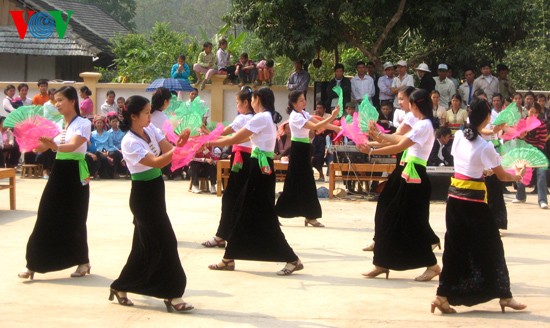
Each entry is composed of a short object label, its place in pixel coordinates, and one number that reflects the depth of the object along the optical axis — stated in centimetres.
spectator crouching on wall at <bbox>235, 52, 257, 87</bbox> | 2052
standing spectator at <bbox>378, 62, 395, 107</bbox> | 1836
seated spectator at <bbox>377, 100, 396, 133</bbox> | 1625
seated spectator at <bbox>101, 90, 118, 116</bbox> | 2042
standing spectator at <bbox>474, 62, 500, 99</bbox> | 1811
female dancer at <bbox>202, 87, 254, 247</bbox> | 962
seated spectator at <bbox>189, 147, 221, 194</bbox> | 1622
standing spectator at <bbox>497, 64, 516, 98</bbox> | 1830
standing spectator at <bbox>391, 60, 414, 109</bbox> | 1809
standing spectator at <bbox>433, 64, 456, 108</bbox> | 1834
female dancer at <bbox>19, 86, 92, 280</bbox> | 856
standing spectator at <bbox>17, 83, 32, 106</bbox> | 2058
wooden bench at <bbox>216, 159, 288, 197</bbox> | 1527
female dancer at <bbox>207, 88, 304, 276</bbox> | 901
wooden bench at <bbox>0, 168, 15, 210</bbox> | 1322
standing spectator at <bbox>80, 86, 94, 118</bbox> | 1926
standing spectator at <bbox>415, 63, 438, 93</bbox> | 1805
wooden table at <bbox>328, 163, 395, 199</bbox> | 1547
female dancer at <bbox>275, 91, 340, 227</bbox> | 1177
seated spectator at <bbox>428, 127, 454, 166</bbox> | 1595
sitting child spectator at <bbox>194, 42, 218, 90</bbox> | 2159
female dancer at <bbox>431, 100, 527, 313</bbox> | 745
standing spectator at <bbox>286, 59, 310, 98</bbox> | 1948
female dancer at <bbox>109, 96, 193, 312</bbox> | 738
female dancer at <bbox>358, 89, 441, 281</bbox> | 866
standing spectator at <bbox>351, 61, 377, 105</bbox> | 1842
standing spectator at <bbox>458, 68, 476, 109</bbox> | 1833
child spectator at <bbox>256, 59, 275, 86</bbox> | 2034
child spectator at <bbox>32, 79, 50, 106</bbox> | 1975
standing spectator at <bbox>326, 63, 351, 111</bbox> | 1852
